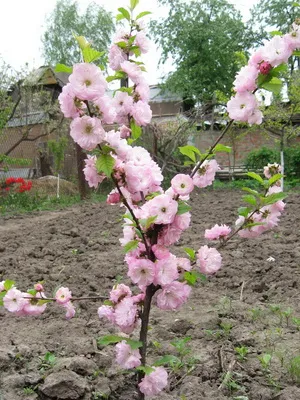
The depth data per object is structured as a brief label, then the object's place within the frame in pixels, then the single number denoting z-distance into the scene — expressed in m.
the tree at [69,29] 29.09
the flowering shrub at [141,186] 1.30
